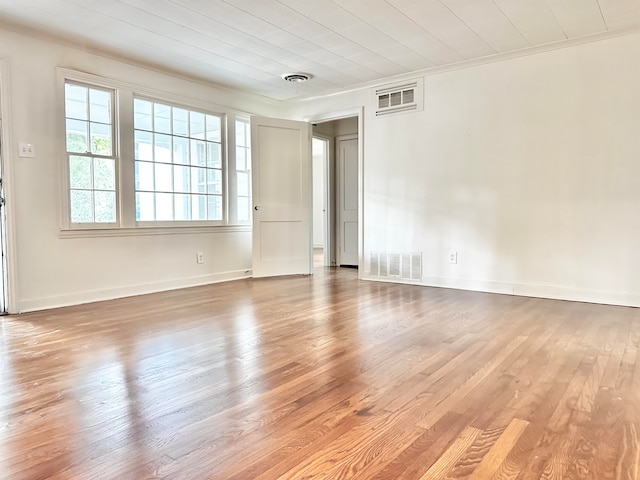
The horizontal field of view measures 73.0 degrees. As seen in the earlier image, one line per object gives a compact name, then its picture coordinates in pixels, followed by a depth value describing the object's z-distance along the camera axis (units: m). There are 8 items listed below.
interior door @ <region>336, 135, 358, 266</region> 7.02
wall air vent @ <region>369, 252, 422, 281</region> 5.05
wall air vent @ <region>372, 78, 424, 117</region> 4.95
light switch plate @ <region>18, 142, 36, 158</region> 3.74
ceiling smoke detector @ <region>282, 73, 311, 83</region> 4.92
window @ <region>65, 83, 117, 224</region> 4.09
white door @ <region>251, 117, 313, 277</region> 5.56
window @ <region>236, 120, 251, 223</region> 5.68
